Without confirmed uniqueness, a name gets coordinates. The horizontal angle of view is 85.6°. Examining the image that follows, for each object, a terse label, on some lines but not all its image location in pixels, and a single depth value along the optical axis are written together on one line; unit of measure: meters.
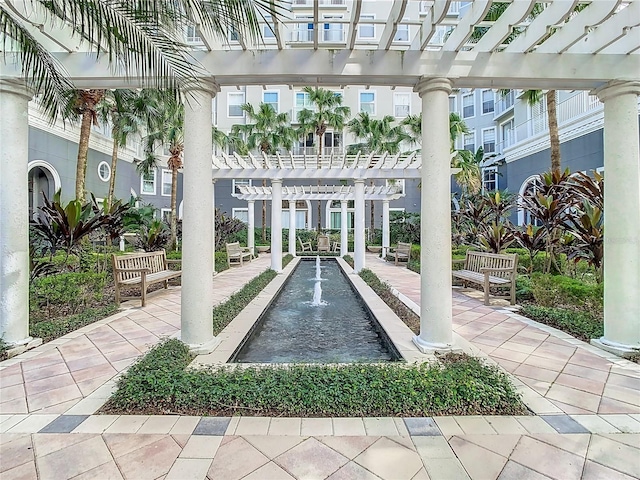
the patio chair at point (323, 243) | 18.72
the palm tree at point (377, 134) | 17.89
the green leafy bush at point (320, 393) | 2.78
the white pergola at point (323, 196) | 15.30
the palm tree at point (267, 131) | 18.22
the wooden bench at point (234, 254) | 12.55
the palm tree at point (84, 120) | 8.79
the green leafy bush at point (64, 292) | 5.26
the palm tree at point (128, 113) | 11.06
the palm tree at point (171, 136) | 11.93
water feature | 4.27
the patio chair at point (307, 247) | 20.12
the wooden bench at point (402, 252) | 13.17
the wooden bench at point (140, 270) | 6.45
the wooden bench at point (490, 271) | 6.52
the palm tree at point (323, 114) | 17.36
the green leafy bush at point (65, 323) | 4.55
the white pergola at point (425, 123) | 3.91
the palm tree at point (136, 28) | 2.87
